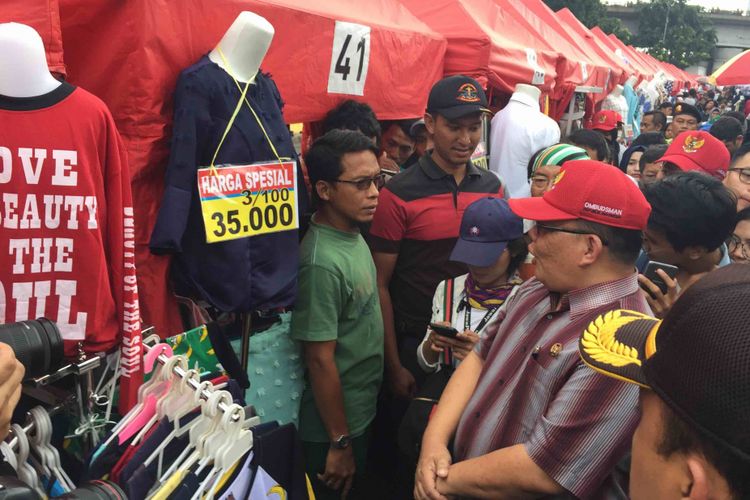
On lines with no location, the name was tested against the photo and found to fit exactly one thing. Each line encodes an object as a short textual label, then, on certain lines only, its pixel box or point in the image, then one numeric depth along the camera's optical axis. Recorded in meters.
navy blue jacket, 1.88
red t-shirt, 1.48
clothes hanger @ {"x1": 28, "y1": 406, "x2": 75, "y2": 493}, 1.31
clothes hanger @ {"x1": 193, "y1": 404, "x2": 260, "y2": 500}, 1.32
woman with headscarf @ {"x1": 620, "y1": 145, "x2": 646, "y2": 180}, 5.21
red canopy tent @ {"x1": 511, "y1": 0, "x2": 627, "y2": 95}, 8.39
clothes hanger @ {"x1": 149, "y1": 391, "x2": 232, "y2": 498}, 1.33
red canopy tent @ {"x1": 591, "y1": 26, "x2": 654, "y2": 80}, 16.73
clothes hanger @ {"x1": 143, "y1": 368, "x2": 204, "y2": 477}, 1.37
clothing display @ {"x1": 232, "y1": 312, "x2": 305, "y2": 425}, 2.27
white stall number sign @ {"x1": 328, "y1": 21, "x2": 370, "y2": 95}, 2.91
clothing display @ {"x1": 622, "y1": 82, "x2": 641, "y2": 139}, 12.84
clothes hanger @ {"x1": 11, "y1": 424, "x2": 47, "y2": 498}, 1.24
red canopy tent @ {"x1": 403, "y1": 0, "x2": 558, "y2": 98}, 4.48
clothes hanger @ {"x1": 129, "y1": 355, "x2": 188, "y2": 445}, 1.42
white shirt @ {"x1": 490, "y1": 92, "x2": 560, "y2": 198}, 4.63
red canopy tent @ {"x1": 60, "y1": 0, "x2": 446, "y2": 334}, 1.89
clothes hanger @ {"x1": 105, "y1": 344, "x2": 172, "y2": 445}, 1.40
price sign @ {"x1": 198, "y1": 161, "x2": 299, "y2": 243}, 1.96
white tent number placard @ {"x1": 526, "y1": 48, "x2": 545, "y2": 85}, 5.78
